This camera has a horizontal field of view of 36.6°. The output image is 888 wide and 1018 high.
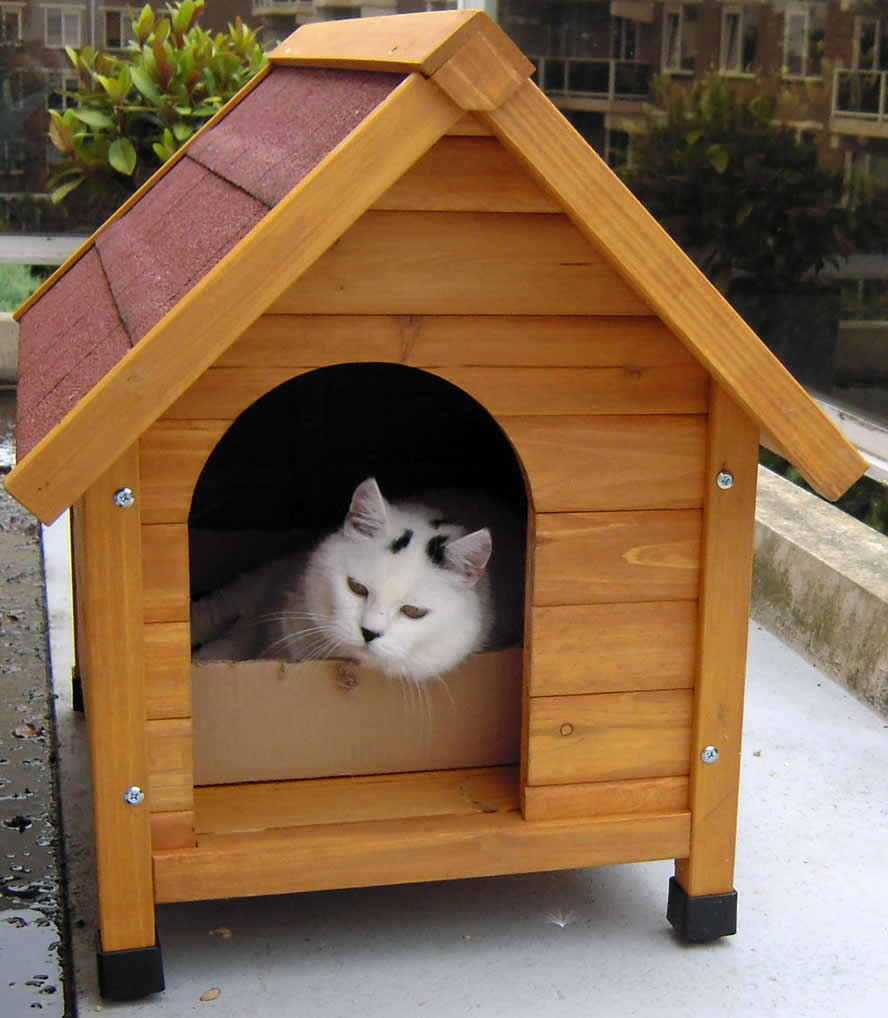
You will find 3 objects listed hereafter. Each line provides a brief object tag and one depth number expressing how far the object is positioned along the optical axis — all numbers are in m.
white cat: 1.97
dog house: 1.55
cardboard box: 1.95
